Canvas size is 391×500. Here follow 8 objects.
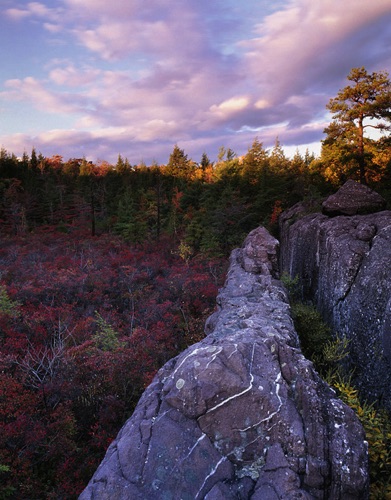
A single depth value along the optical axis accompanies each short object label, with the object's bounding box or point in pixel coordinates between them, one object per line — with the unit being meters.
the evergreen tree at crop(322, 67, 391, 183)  18.34
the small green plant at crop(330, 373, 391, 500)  4.73
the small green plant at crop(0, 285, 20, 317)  14.09
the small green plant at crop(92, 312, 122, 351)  12.03
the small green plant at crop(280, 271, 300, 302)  14.51
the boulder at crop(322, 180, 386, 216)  12.70
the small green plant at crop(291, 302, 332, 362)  9.76
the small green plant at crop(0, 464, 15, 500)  6.07
